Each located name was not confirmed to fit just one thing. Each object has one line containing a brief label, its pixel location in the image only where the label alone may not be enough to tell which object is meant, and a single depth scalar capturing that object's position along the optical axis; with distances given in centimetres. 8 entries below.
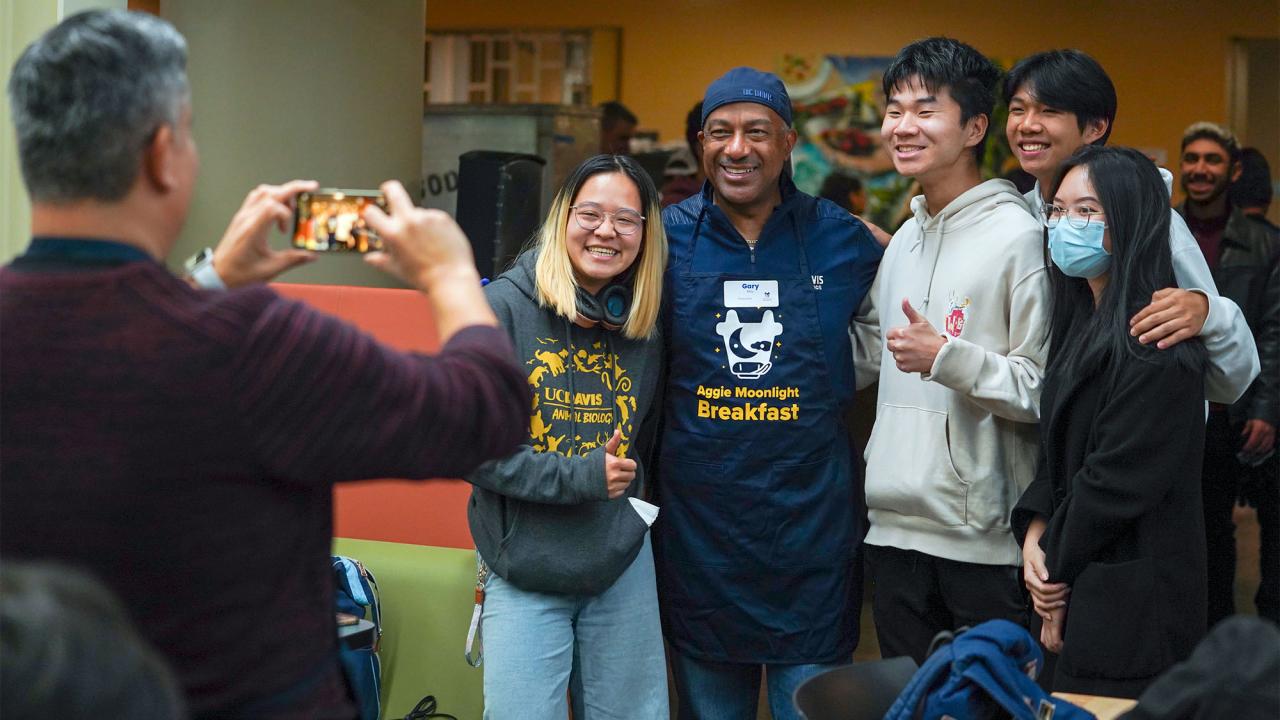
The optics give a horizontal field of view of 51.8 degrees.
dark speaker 484
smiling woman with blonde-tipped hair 262
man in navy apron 287
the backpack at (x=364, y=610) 307
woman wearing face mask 240
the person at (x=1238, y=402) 411
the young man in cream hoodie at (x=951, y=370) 266
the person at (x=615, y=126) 749
